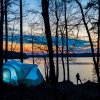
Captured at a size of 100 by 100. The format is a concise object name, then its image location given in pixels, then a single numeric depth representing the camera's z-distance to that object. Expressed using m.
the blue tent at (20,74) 11.38
